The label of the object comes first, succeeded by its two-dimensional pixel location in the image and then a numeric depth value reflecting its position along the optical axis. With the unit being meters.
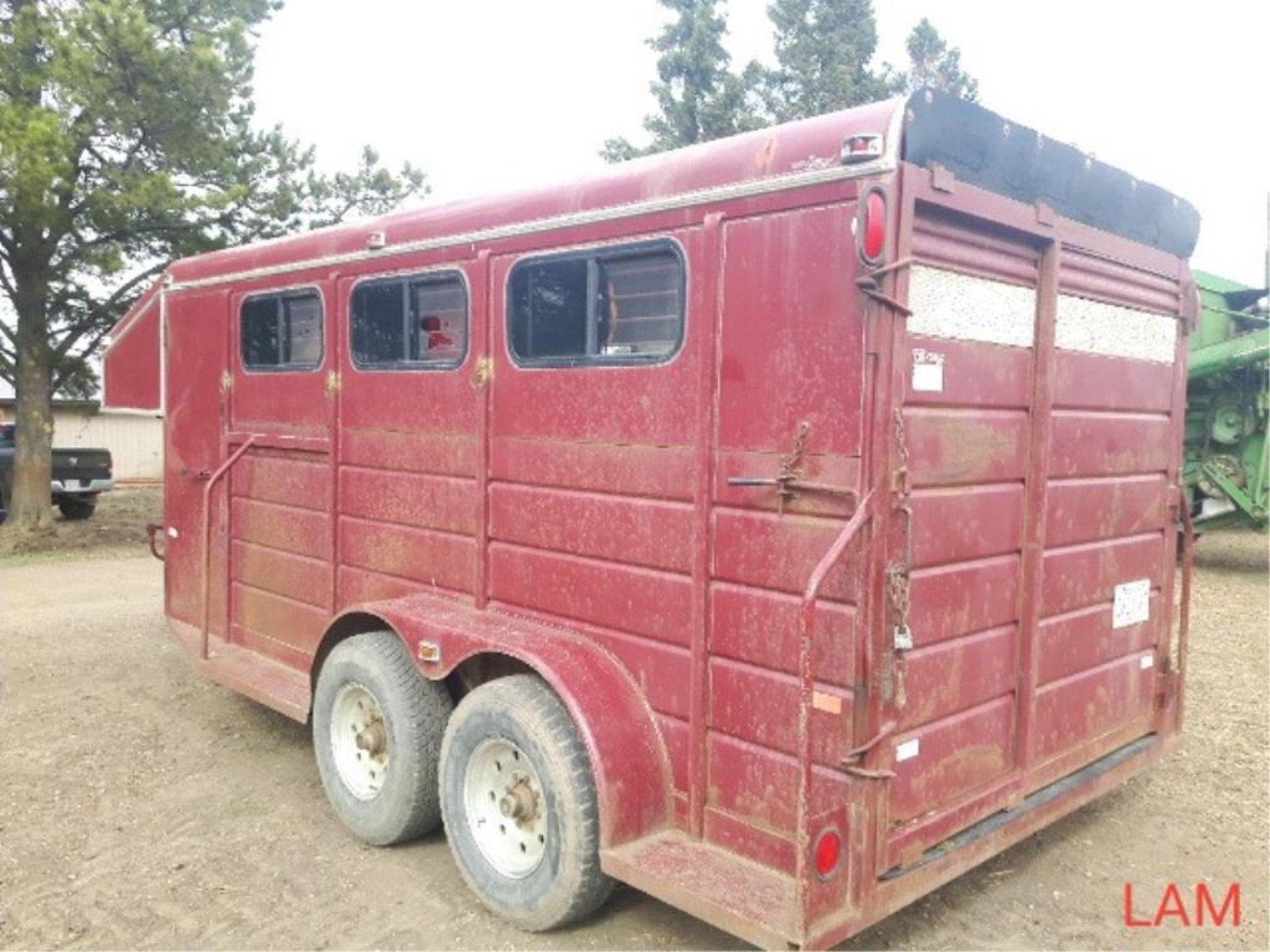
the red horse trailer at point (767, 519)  2.94
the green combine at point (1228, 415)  10.70
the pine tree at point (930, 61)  21.42
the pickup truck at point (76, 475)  15.09
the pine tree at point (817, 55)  20.73
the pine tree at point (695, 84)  20.52
